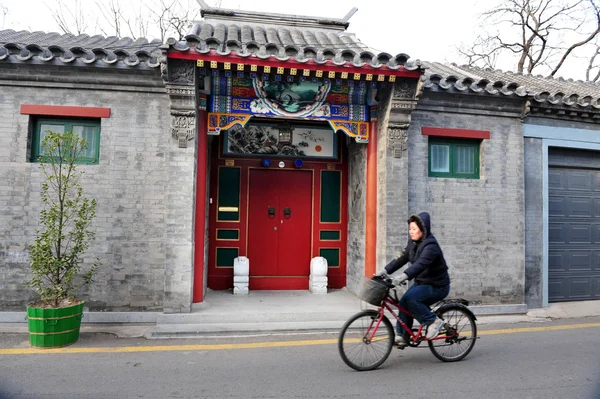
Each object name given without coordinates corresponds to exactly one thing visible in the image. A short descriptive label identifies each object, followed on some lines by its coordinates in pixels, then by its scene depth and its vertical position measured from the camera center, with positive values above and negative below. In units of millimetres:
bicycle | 4336 -1255
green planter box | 5008 -1414
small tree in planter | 5023 -873
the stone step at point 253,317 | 5992 -1537
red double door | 8109 -261
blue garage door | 7770 -89
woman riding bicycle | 4410 -723
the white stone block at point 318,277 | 7789 -1164
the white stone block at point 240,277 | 7566 -1157
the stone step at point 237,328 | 5625 -1617
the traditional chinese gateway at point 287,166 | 6121 +882
